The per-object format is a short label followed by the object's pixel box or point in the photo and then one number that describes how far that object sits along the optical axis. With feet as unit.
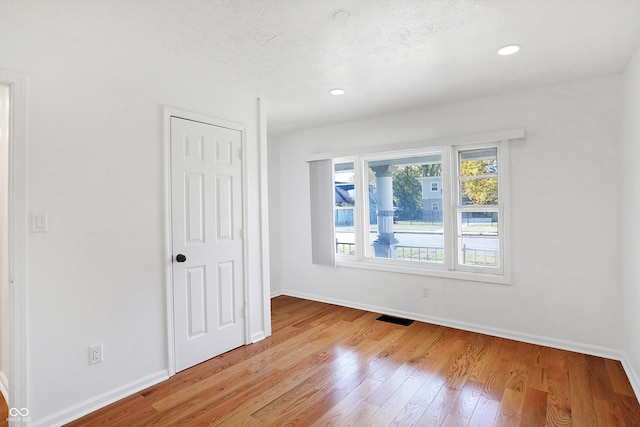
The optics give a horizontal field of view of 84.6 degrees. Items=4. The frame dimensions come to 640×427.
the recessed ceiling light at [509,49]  7.90
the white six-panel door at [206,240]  9.35
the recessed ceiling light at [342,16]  6.45
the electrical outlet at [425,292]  12.96
